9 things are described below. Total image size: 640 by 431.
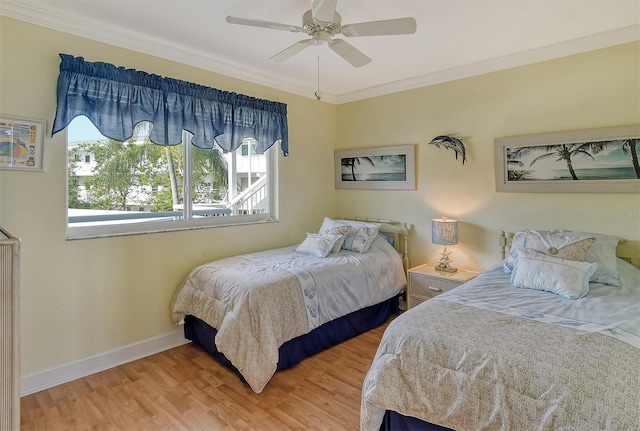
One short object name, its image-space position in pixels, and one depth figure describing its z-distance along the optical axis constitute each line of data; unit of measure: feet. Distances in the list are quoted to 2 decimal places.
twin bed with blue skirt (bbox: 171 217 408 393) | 7.75
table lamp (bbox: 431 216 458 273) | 10.77
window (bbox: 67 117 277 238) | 8.71
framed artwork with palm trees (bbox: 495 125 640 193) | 8.58
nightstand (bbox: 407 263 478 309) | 10.30
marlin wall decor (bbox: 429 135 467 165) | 11.24
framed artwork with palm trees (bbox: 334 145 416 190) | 12.57
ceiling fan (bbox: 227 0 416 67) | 6.08
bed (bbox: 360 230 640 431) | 4.03
